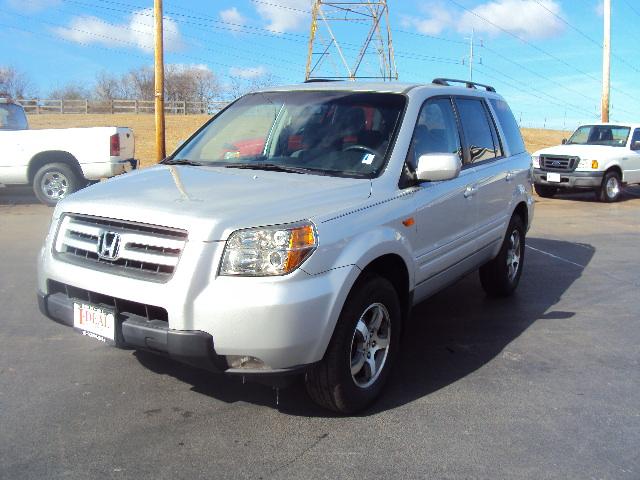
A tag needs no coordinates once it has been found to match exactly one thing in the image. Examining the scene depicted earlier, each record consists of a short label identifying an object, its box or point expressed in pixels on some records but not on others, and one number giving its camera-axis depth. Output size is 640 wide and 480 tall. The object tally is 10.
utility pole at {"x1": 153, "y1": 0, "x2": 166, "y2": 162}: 15.40
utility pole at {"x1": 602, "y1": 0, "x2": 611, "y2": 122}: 23.48
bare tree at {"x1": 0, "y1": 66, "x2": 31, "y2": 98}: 66.00
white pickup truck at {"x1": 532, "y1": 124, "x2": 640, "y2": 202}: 14.95
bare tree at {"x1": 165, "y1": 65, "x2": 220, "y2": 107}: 63.12
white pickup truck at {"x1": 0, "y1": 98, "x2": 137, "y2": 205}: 11.69
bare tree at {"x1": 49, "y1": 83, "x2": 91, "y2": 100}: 65.22
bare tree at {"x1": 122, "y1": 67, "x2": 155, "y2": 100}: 74.64
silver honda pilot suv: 3.03
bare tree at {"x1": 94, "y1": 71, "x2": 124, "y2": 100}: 76.19
